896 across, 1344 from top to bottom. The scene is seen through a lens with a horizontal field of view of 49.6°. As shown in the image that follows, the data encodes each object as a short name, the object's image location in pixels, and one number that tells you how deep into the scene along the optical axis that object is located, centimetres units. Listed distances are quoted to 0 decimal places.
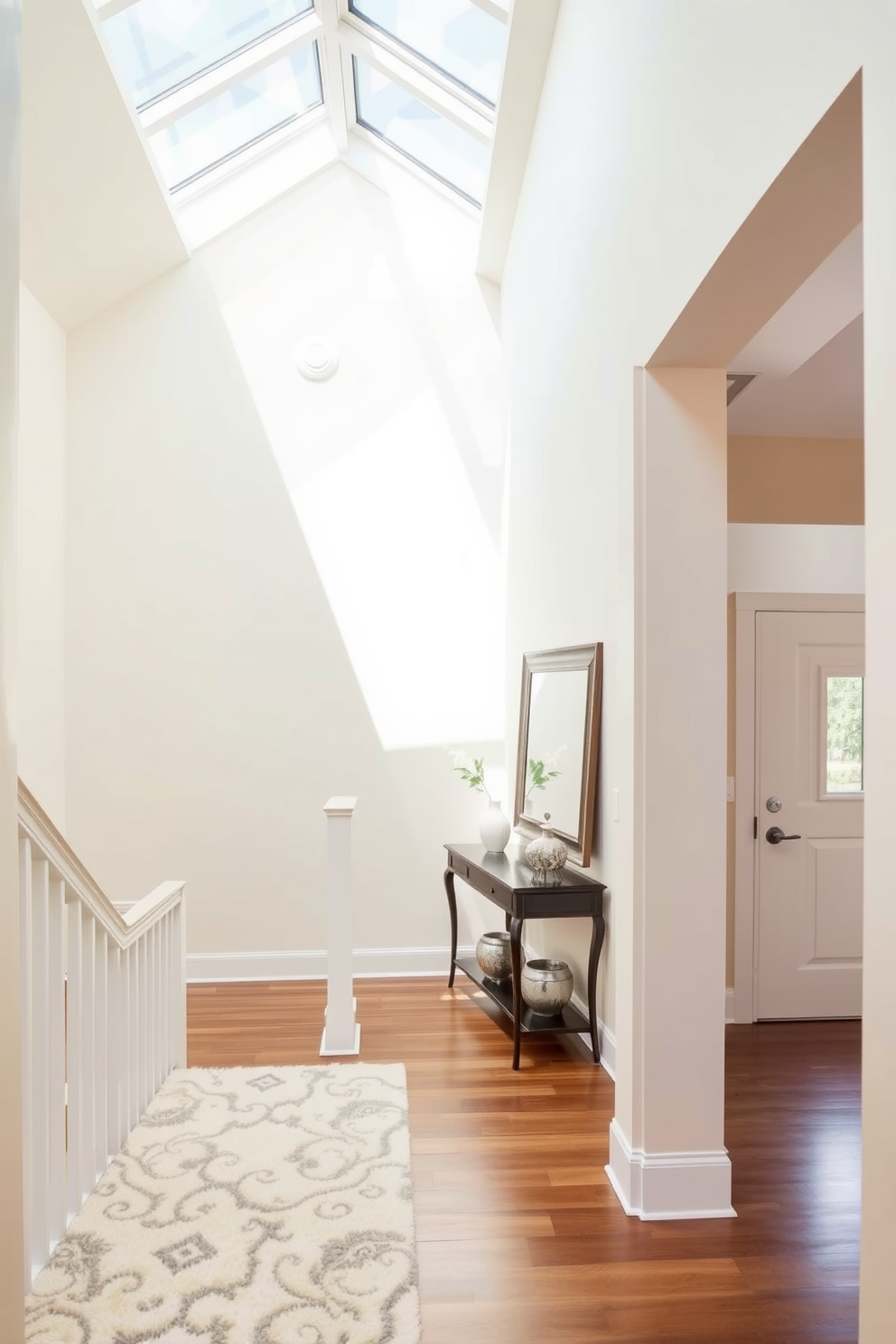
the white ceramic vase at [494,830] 485
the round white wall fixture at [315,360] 557
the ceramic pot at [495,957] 455
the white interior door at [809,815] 446
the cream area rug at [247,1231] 220
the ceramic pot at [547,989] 402
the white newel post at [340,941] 407
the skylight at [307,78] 429
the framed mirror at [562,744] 395
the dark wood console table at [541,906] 387
